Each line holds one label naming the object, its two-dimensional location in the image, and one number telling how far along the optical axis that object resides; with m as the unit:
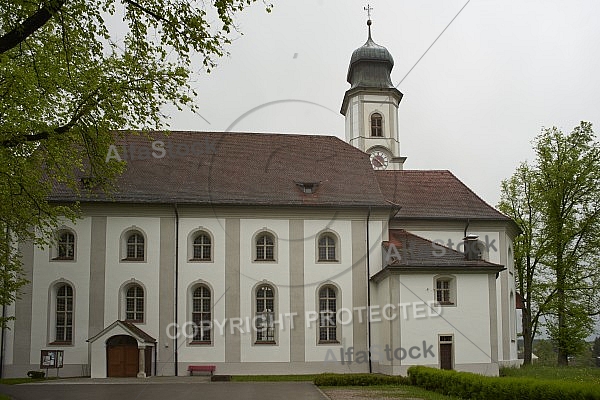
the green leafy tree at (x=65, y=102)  17.91
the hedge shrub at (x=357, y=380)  25.50
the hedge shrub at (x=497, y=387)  15.38
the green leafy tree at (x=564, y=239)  39.12
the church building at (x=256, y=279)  30.23
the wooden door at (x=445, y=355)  29.81
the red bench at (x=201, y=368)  31.02
